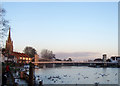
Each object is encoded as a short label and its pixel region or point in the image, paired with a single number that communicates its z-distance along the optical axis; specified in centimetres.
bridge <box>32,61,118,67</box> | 8663
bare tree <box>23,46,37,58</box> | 8068
